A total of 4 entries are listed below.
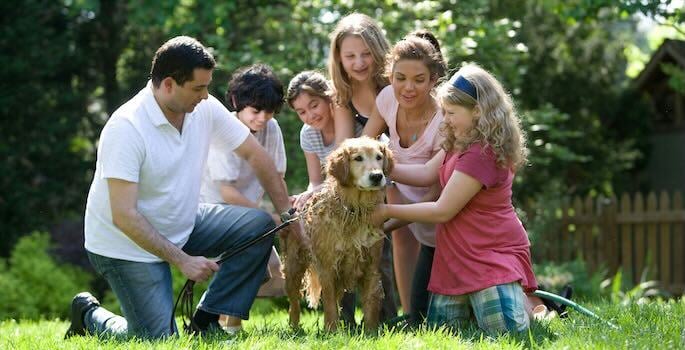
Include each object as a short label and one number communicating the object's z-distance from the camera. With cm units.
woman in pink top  548
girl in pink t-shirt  500
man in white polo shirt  509
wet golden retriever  512
